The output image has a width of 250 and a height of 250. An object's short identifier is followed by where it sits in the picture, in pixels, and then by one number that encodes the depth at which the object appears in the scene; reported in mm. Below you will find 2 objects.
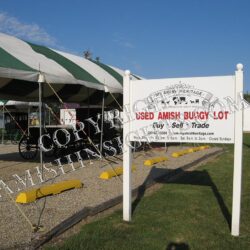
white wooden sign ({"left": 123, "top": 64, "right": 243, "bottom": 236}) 5289
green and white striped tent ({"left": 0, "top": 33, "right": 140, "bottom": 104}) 8809
